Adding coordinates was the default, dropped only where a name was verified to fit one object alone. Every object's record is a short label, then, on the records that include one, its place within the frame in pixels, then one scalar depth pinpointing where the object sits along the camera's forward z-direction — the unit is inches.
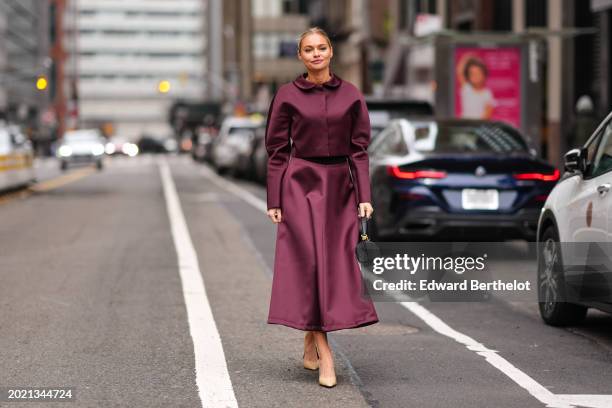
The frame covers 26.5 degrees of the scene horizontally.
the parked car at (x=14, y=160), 1071.6
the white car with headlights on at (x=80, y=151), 2108.8
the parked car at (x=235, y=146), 1454.2
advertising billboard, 880.9
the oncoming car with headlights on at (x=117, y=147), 3855.8
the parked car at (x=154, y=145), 4392.2
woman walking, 272.5
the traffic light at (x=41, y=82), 2258.9
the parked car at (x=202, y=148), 2174.0
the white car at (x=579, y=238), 320.5
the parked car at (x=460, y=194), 506.6
